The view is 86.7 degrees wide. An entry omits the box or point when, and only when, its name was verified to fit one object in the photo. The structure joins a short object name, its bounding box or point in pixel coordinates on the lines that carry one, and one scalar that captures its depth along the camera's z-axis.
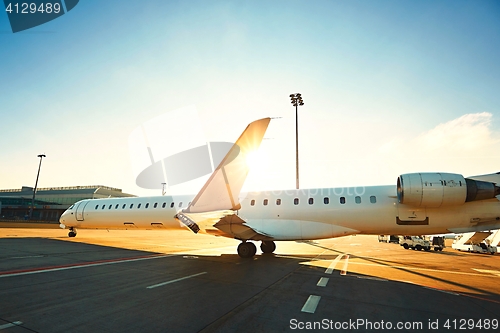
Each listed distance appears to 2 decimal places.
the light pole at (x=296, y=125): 25.62
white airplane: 10.06
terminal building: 66.31
